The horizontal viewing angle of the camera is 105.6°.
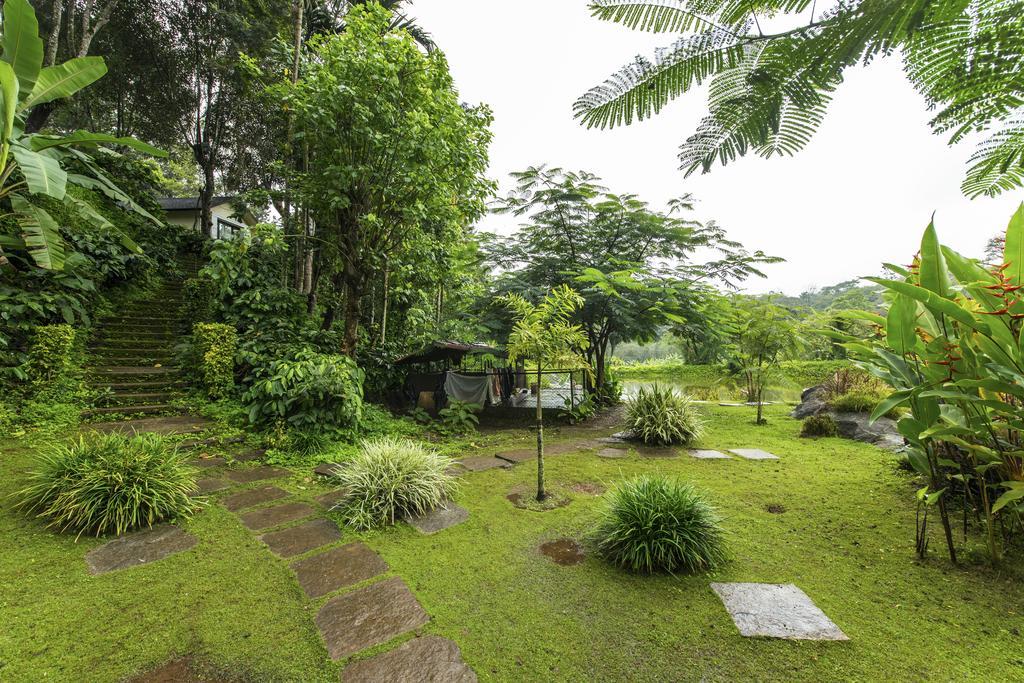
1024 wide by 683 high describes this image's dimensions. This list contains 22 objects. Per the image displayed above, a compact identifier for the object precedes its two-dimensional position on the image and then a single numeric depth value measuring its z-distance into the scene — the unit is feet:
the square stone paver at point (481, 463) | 15.98
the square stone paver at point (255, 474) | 13.41
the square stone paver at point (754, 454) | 17.02
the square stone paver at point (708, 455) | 17.22
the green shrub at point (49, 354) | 16.62
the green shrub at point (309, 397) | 17.51
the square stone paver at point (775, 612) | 6.33
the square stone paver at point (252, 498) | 11.37
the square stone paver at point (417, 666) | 5.56
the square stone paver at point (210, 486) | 12.11
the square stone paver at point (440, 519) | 10.56
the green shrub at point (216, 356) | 20.63
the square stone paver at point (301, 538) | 9.15
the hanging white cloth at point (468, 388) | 25.46
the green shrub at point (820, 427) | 21.27
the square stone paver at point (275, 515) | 10.33
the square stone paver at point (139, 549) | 8.18
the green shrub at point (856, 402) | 21.56
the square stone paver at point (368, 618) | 6.28
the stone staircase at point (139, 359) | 18.83
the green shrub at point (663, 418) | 19.77
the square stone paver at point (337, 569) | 7.85
